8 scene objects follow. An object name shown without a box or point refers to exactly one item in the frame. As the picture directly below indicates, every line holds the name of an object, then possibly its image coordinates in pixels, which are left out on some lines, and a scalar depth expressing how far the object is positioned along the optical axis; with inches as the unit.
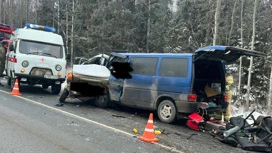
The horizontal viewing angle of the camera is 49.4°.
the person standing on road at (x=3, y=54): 558.9
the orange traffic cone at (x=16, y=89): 452.8
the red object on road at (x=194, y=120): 304.3
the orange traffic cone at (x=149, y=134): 243.6
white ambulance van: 455.0
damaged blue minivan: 308.3
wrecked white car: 390.9
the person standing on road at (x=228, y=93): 341.1
